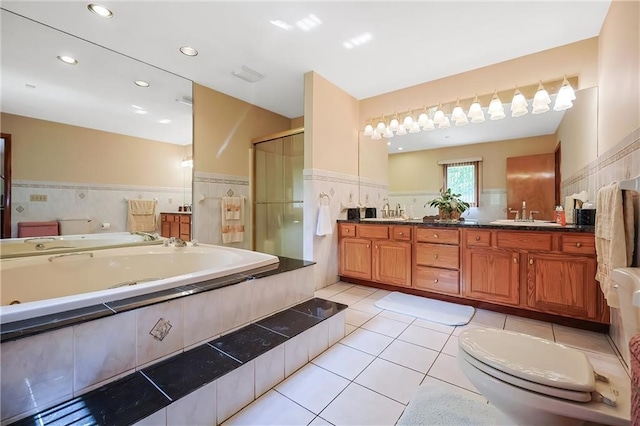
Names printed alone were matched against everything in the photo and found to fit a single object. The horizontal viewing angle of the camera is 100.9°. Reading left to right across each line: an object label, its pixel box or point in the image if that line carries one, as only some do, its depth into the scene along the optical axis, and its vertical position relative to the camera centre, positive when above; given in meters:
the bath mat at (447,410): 1.15 -0.90
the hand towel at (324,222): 2.84 -0.10
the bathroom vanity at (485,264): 1.92 -0.44
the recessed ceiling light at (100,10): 1.87 +1.45
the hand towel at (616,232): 1.40 -0.09
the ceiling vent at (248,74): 2.77 +1.49
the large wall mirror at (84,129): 1.84 +0.67
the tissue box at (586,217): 1.95 -0.01
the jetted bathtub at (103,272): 1.12 -0.38
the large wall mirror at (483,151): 2.30 +0.68
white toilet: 0.83 -0.57
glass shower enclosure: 3.41 +0.24
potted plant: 2.83 +0.09
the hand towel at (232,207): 3.32 +0.06
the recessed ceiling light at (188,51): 2.38 +1.48
